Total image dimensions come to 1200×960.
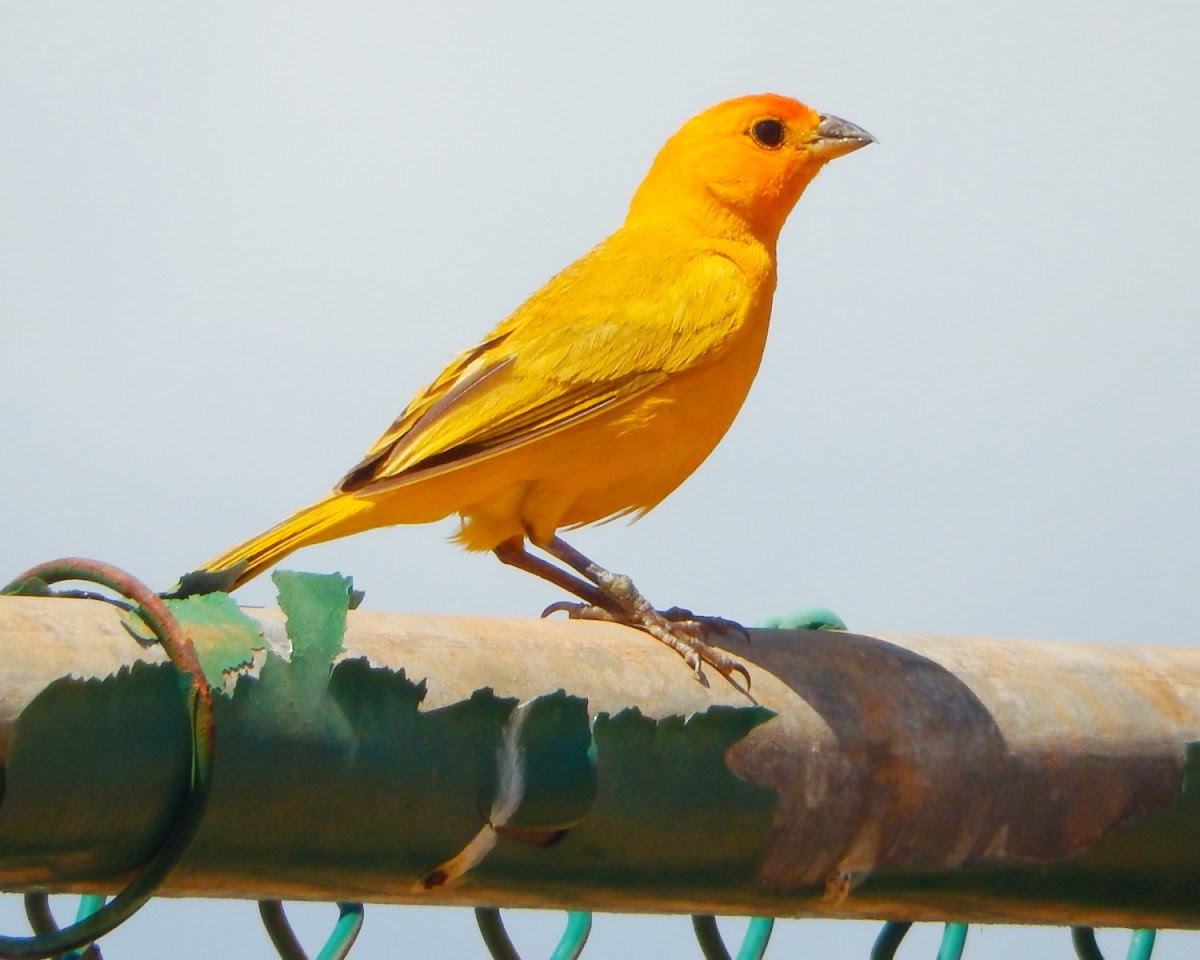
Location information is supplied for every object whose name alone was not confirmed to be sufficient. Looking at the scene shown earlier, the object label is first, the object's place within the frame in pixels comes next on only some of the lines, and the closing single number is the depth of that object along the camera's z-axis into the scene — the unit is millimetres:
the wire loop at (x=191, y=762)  3891
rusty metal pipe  3834
